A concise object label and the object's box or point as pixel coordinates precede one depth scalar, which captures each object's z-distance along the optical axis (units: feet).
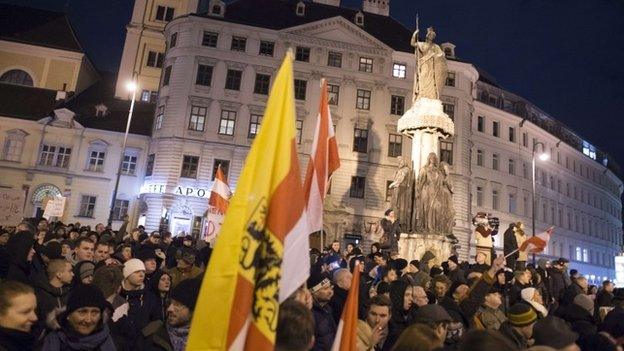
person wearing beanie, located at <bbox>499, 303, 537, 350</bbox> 14.42
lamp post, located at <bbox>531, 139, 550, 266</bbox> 154.51
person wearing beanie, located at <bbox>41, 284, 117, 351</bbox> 10.68
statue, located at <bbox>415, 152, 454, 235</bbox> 43.93
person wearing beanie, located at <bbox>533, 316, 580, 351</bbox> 11.34
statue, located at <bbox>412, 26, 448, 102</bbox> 48.29
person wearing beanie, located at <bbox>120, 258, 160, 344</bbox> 16.70
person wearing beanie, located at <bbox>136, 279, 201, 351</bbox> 12.10
